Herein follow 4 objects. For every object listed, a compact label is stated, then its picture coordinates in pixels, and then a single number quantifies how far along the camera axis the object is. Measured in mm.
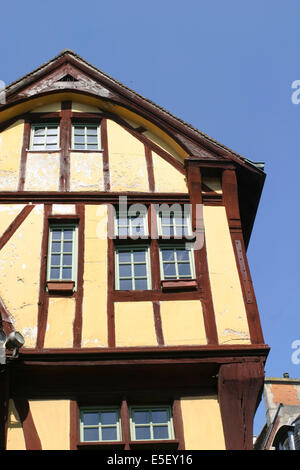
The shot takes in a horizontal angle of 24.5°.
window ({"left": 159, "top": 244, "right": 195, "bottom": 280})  10406
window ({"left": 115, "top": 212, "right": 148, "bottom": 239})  10931
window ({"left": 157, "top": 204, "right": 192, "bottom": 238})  11008
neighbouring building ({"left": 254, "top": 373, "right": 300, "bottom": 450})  12695
